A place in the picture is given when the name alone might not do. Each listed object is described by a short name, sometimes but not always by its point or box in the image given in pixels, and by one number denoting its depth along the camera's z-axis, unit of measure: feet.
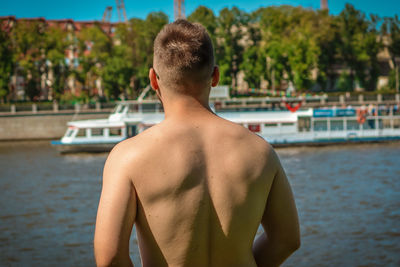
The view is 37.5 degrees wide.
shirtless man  5.57
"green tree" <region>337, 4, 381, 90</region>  219.82
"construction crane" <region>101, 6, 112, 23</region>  375.25
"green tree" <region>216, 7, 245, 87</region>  205.16
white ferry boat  116.06
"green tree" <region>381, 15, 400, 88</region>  235.20
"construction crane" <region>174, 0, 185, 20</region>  328.37
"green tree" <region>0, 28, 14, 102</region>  195.11
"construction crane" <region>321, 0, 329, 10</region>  313.89
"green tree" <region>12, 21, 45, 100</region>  196.65
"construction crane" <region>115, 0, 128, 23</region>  370.73
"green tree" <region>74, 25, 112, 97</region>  200.44
